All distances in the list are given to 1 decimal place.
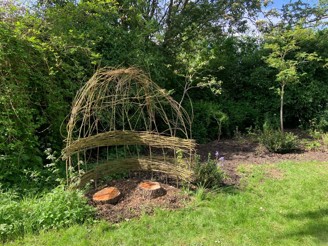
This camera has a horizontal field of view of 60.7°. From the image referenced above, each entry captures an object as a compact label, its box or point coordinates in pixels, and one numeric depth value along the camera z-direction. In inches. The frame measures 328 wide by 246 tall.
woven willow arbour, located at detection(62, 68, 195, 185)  151.4
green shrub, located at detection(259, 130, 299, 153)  245.9
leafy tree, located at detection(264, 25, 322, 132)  260.8
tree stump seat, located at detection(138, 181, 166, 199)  146.7
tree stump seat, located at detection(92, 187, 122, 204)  138.9
